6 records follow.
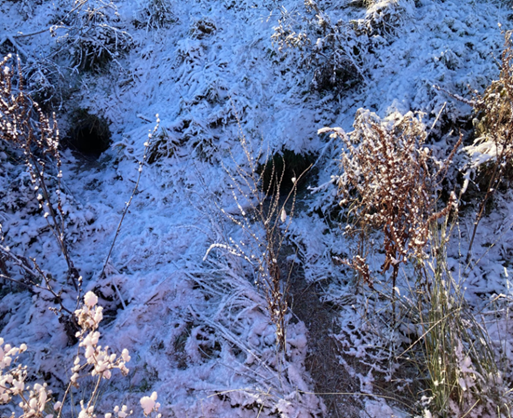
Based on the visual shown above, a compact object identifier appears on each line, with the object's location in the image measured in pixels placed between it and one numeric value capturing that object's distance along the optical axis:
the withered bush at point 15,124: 2.12
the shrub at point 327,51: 3.89
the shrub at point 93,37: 4.65
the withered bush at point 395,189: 1.84
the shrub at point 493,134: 2.23
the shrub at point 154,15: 5.18
